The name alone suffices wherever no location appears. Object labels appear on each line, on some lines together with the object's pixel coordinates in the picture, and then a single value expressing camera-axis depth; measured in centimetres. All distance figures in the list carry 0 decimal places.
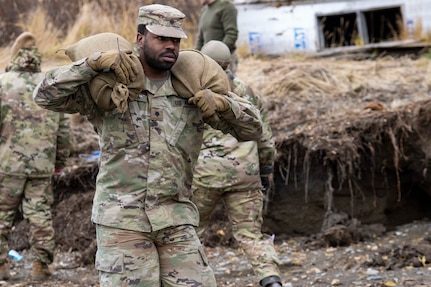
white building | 2250
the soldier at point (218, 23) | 1494
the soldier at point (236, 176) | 1013
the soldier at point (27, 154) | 1158
